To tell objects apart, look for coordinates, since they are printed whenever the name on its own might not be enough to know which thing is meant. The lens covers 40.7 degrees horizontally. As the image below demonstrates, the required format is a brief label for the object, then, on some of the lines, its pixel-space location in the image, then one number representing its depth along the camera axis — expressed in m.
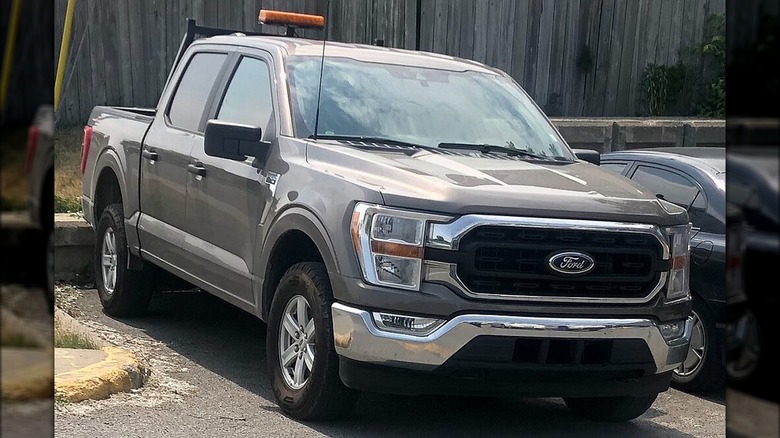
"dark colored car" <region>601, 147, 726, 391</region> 6.59
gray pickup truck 4.84
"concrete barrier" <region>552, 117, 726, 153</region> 9.98
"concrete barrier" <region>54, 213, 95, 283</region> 8.57
